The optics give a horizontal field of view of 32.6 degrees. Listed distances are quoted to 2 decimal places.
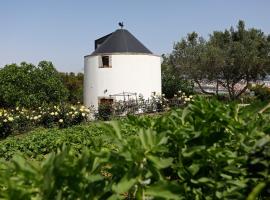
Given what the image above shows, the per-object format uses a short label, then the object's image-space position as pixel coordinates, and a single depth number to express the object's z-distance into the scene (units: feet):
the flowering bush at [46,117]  76.48
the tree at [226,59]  134.41
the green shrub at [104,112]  88.28
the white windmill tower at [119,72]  100.68
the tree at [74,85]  136.53
